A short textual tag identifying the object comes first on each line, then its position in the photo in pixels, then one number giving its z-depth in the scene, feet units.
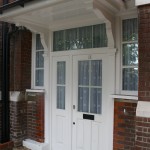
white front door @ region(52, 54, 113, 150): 13.92
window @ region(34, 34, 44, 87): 17.93
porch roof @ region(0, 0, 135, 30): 11.46
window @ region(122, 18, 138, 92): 12.85
